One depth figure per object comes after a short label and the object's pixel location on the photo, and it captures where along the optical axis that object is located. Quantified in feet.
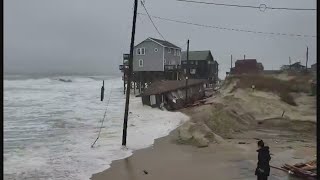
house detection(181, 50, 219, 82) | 259.39
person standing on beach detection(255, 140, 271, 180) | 37.96
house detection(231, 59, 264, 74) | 261.24
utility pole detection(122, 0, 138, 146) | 64.13
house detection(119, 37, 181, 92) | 216.54
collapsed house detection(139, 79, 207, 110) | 137.11
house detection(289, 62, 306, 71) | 328.21
